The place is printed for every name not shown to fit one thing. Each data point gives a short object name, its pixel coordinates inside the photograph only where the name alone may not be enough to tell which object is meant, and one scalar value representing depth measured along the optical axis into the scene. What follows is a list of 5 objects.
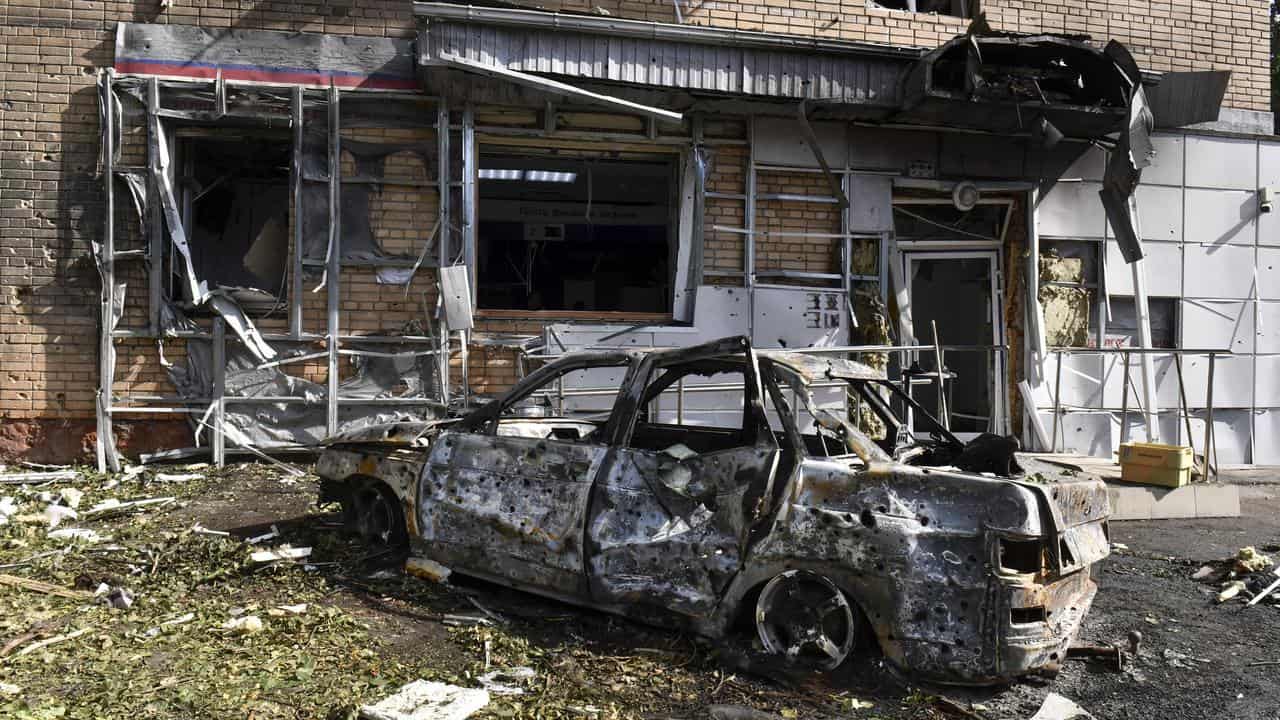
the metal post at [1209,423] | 7.05
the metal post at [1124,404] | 7.61
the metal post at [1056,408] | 8.05
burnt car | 3.39
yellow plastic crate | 6.96
